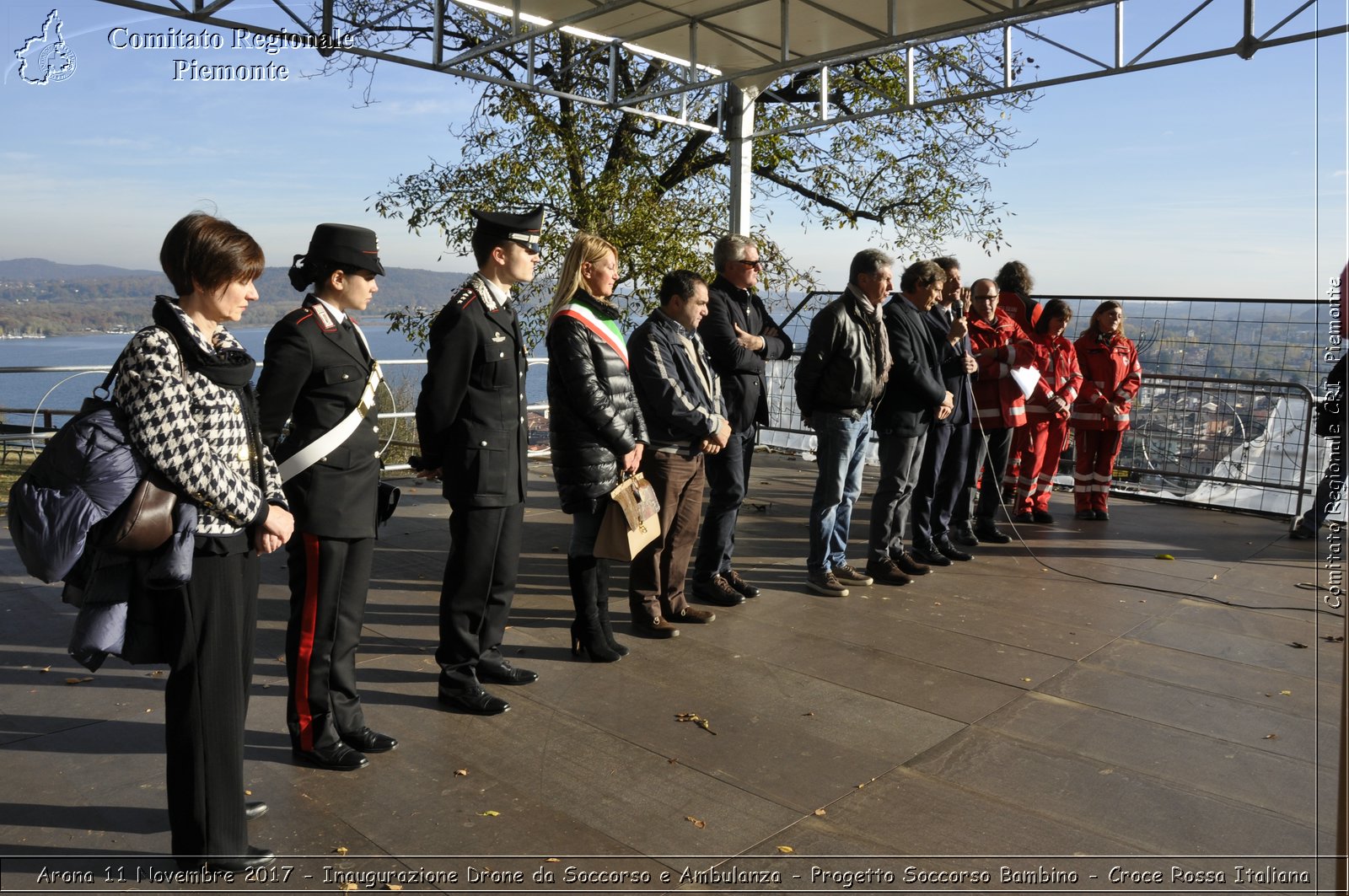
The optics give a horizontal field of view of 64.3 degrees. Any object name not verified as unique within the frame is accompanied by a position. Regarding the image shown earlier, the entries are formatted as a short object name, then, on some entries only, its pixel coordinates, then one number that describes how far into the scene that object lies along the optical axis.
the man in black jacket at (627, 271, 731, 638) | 5.41
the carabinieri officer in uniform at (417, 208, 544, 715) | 4.27
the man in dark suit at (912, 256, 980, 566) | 7.25
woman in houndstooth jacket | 2.76
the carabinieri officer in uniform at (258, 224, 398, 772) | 3.67
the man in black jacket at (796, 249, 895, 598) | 6.33
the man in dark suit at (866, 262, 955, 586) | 6.70
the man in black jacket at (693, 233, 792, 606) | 6.21
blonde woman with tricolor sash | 4.84
